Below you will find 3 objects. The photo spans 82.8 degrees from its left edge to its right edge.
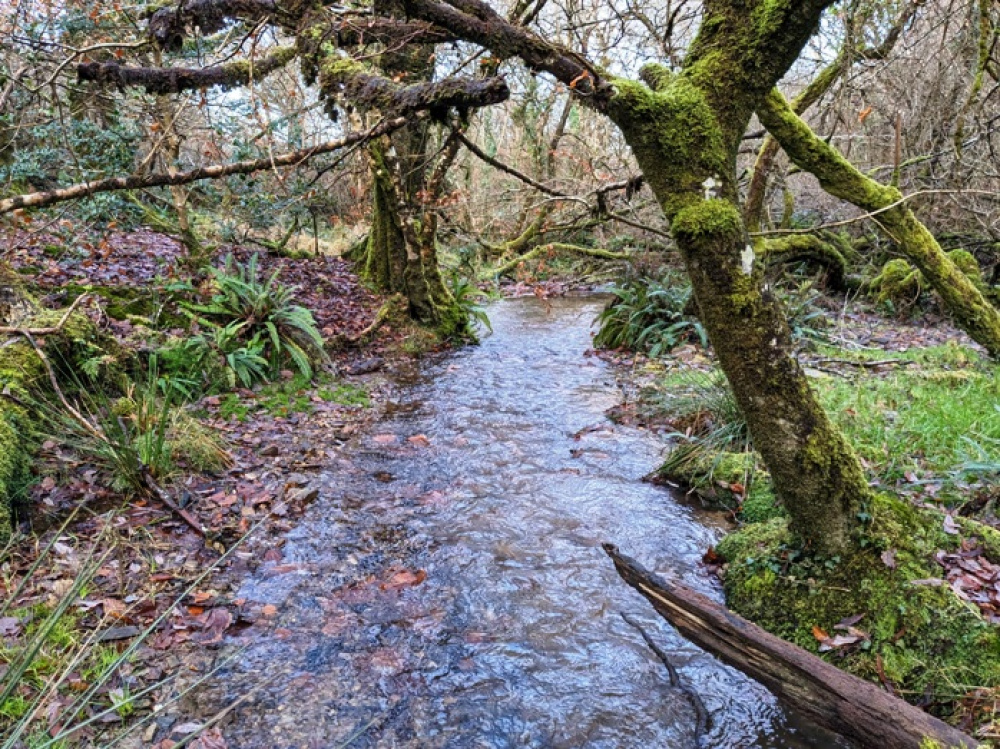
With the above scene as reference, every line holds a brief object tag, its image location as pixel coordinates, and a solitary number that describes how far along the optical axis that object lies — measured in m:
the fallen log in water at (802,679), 1.96
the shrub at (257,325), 6.35
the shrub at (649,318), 8.38
